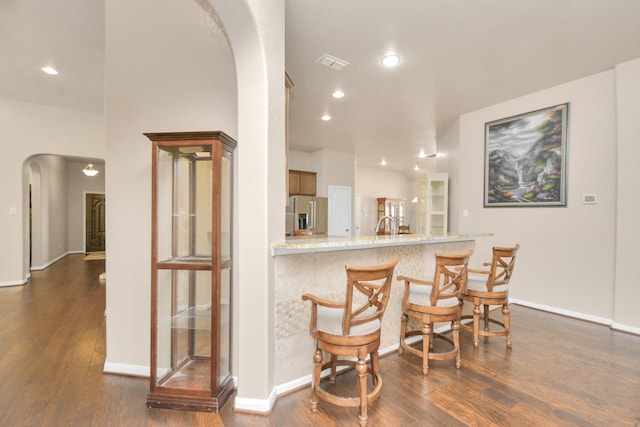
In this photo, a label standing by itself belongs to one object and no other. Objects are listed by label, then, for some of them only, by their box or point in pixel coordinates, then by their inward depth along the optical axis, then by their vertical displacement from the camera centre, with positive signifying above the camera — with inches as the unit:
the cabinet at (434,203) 197.8 +6.2
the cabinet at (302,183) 270.7 +27.7
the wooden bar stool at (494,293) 102.3 -30.0
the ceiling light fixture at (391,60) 114.1 +63.1
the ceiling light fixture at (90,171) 285.3 +40.6
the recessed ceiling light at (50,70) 140.3 +70.8
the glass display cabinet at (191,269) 71.3 -15.5
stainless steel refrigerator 263.1 -2.9
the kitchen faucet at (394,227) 111.8 -6.3
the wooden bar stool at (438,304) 83.7 -28.8
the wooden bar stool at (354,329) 64.0 -28.4
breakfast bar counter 75.4 -20.8
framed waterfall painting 142.6 +29.0
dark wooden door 349.7 -16.4
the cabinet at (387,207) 394.4 +6.1
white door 291.6 +1.2
